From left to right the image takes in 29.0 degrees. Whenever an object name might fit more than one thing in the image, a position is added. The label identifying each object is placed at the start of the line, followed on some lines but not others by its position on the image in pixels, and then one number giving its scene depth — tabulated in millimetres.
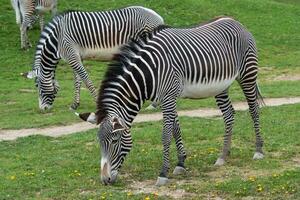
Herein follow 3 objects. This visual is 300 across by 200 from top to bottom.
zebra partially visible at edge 21895
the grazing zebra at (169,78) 8133
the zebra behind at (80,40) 14648
